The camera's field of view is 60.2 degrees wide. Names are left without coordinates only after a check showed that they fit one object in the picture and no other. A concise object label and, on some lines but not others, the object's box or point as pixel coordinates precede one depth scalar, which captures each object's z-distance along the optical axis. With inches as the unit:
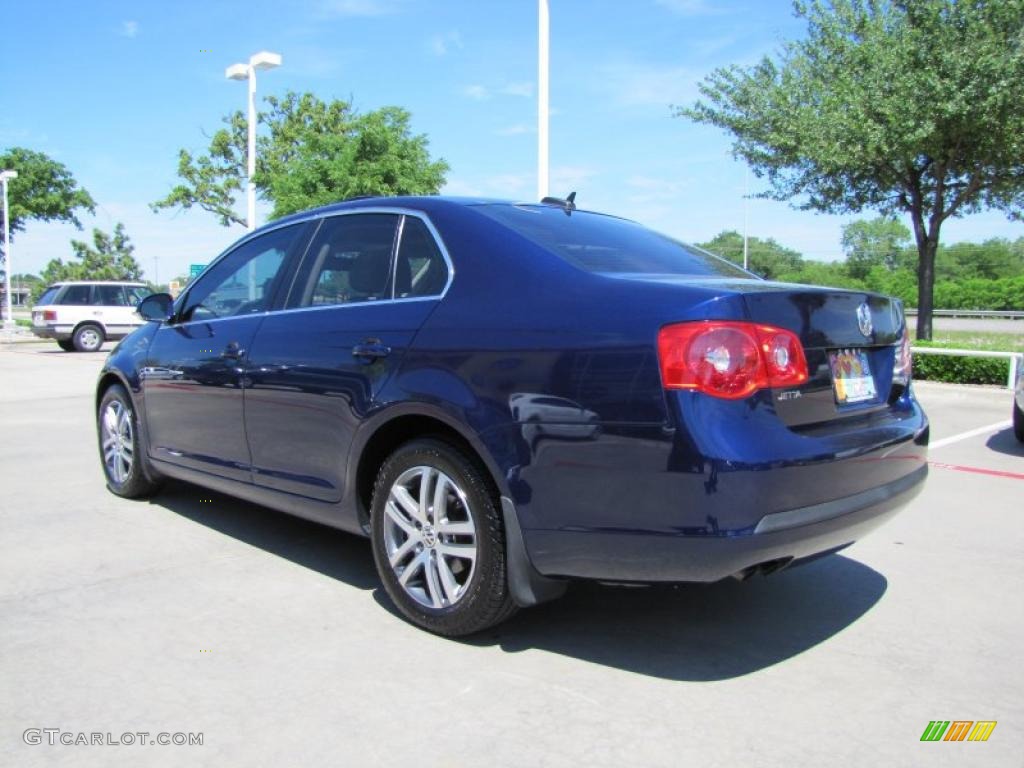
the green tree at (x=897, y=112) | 561.3
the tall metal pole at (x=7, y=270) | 1392.6
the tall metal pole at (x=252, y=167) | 793.6
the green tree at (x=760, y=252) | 3622.0
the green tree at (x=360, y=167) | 784.9
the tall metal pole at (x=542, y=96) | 513.7
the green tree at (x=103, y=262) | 3243.1
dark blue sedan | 106.2
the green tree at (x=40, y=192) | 1690.5
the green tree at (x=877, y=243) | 4013.3
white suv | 895.1
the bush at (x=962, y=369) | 505.7
